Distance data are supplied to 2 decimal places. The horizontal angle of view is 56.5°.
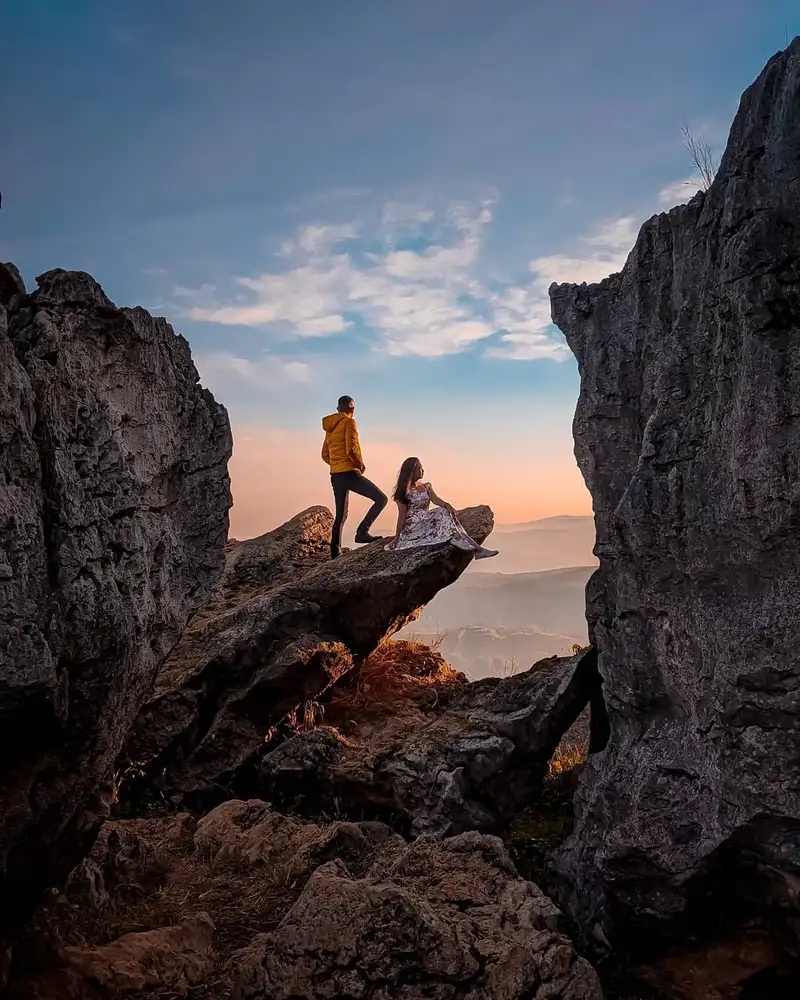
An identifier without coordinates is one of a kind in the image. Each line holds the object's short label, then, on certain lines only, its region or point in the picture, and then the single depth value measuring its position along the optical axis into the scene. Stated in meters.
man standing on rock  14.94
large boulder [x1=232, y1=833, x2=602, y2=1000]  5.18
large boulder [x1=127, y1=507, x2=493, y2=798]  11.73
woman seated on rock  13.05
